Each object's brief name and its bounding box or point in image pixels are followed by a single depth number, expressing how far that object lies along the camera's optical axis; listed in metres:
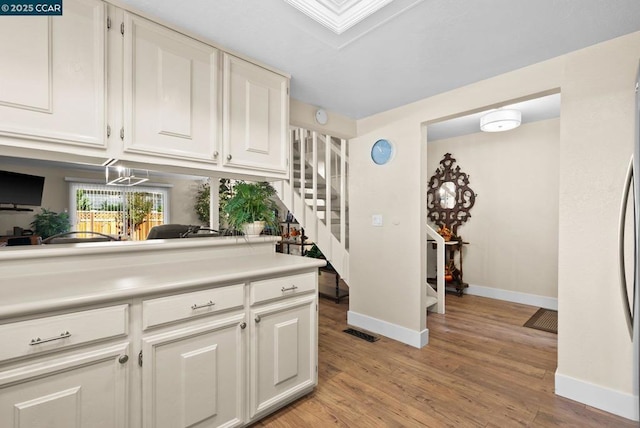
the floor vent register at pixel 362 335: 2.93
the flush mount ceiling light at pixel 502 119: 3.25
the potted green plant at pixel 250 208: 2.10
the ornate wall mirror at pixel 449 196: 4.61
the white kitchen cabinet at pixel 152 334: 1.08
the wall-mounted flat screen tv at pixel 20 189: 4.20
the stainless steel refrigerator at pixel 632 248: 0.99
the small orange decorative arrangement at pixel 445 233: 4.52
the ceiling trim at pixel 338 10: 1.53
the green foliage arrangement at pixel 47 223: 5.98
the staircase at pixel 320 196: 3.74
